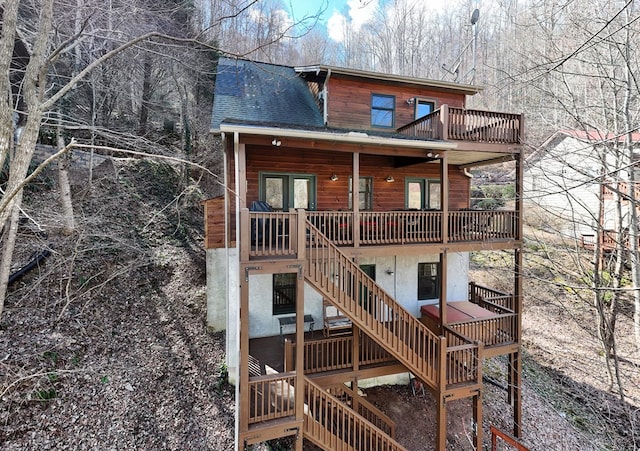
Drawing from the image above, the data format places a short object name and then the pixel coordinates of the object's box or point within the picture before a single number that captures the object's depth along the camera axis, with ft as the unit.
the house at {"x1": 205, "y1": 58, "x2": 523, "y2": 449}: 20.15
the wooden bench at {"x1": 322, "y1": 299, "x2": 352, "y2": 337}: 26.41
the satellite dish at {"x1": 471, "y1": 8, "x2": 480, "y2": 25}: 28.28
